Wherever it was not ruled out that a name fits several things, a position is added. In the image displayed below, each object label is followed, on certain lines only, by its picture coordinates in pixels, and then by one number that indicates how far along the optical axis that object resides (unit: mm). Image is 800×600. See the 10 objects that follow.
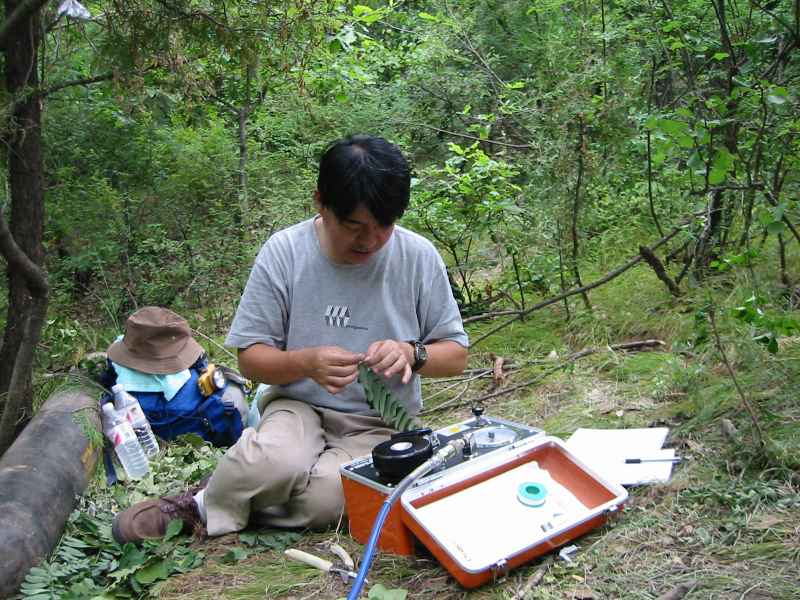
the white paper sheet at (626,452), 2318
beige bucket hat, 3398
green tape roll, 1992
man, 2186
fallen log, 2227
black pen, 2392
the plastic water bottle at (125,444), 3100
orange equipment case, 1844
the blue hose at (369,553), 1542
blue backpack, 3359
